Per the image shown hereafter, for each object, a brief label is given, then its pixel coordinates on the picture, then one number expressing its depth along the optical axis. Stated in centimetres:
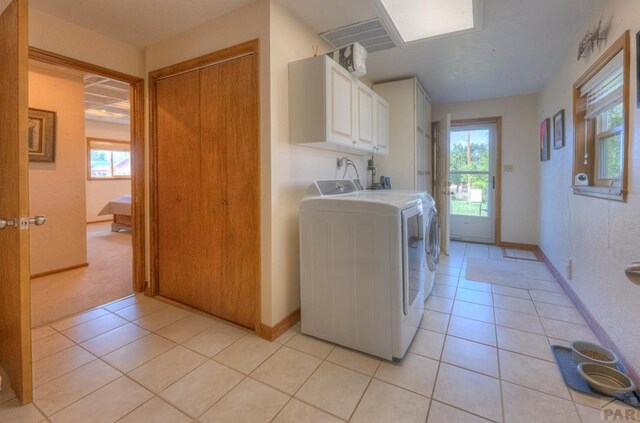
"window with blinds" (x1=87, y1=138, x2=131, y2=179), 697
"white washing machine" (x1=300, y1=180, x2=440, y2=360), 179
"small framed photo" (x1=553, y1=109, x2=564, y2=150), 304
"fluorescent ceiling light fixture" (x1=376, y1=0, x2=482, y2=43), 216
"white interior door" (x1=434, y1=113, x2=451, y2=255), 395
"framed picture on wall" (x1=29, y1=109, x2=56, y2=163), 338
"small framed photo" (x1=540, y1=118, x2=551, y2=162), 364
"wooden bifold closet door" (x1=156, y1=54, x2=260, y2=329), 215
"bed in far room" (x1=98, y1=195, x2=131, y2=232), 570
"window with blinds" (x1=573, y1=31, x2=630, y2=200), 178
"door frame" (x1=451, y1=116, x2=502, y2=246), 464
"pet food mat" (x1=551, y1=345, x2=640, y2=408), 148
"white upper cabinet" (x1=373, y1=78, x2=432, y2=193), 357
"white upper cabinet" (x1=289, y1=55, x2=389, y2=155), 208
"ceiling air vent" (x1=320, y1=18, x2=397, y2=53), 234
